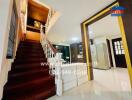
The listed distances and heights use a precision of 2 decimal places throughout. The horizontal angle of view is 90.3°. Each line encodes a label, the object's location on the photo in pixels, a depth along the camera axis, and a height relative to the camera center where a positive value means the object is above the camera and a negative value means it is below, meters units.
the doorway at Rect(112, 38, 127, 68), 4.61 +0.03
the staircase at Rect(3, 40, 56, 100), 1.42 -0.61
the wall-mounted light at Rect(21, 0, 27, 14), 3.14 +2.39
